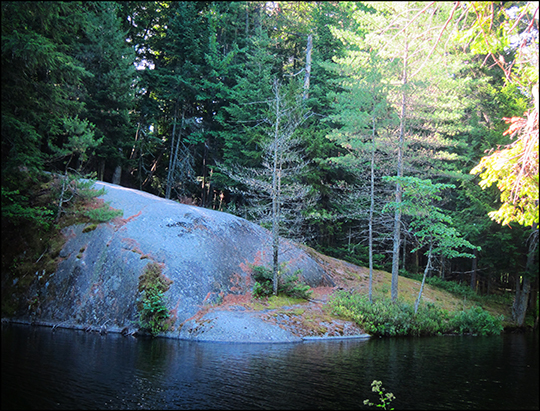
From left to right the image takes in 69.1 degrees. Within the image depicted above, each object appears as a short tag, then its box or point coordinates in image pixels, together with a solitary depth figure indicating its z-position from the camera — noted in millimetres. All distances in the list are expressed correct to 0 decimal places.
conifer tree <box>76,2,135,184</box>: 20781
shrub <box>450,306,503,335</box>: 17953
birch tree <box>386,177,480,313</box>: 15498
